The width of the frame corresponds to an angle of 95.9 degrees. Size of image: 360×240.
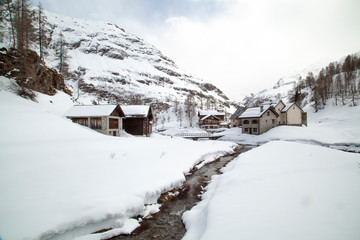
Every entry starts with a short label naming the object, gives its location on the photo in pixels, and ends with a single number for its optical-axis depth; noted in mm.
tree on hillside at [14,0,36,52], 25812
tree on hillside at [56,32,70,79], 38938
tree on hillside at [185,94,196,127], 77750
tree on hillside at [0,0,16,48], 27175
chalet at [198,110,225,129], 67188
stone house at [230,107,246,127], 62959
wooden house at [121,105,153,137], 32719
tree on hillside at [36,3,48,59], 32466
